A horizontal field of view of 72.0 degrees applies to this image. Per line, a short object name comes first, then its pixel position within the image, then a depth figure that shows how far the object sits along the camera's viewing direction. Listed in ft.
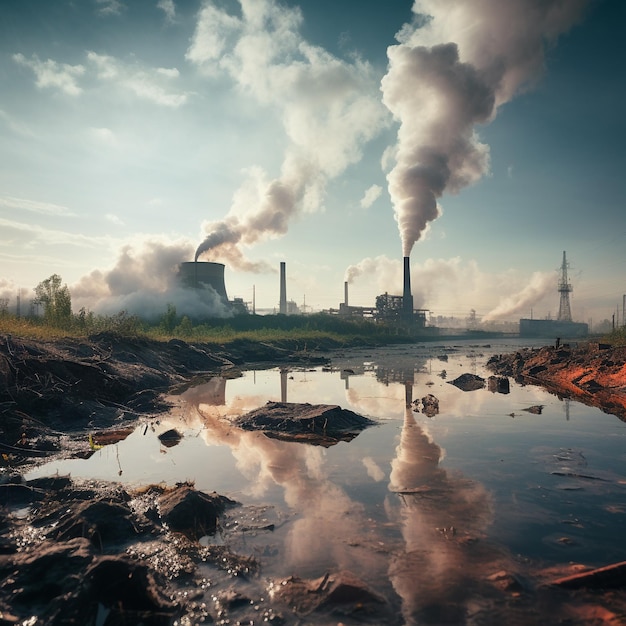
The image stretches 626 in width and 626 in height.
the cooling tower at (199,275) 163.12
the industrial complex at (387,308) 164.45
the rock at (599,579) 11.68
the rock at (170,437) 27.66
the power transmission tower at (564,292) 298.15
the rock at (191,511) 15.38
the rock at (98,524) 13.82
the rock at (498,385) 51.55
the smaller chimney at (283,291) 238.27
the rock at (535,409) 37.45
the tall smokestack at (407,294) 193.26
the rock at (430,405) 37.09
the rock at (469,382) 54.28
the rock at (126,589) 10.57
